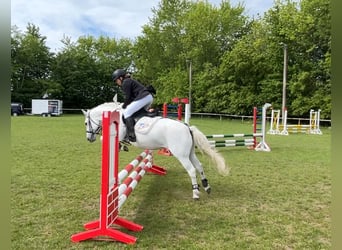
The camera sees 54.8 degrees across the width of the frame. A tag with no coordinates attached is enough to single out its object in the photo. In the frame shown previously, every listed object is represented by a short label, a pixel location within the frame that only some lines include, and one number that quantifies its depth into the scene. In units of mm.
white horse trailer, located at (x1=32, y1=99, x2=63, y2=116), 30562
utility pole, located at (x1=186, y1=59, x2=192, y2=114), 31328
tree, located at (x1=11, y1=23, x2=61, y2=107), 34312
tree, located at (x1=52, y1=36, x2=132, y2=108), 37562
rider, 4676
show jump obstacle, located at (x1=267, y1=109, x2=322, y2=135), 16398
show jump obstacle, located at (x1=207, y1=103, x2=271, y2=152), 9498
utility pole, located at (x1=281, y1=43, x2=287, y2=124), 20897
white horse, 4539
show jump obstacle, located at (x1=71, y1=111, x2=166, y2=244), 3037
